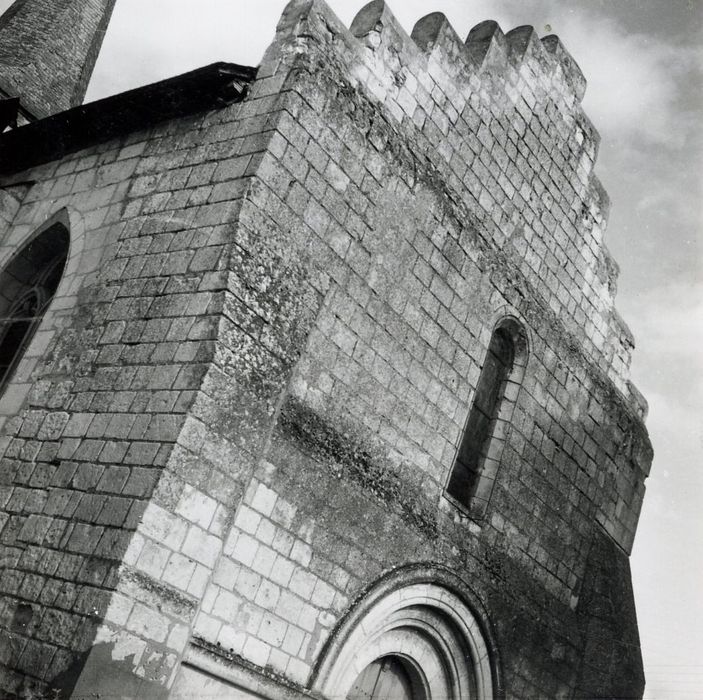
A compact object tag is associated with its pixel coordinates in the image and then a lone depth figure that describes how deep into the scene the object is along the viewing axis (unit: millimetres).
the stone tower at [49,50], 13375
